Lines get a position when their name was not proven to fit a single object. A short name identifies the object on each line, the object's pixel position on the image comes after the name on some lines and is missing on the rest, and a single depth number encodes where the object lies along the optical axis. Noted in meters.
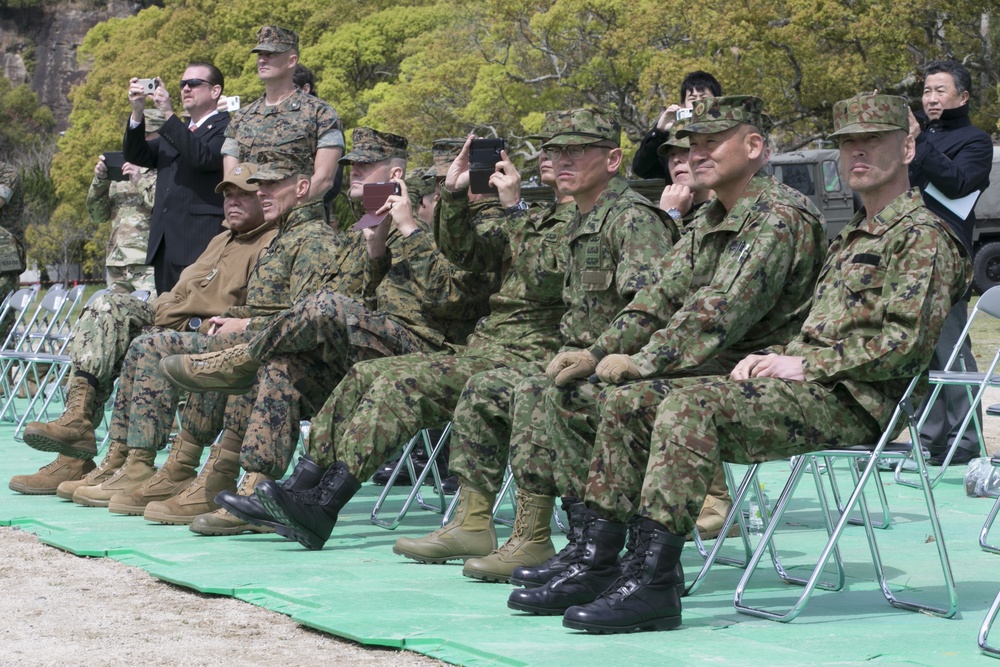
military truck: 50.47
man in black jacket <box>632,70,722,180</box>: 14.44
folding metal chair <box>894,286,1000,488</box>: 13.55
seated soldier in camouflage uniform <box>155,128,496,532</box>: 12.65
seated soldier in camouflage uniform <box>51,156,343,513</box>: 14.14
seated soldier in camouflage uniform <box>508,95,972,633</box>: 8.66
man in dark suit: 17.34
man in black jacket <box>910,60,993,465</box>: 15.45
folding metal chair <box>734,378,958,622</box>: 8.92
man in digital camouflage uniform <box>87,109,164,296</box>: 21.69
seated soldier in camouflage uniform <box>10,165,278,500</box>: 15.01
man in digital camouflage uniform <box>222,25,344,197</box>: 15.92
